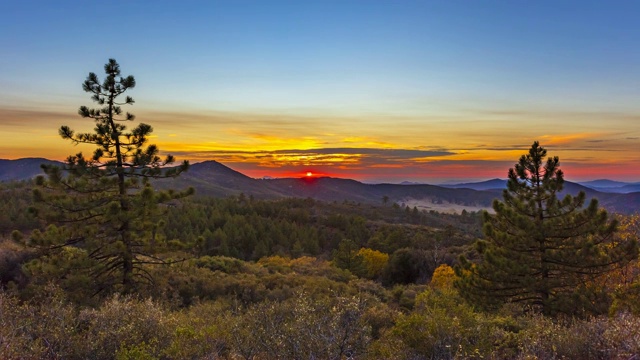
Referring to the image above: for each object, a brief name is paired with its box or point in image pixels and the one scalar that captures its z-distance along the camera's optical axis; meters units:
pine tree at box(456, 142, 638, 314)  17.83
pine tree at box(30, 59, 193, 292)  16.45
